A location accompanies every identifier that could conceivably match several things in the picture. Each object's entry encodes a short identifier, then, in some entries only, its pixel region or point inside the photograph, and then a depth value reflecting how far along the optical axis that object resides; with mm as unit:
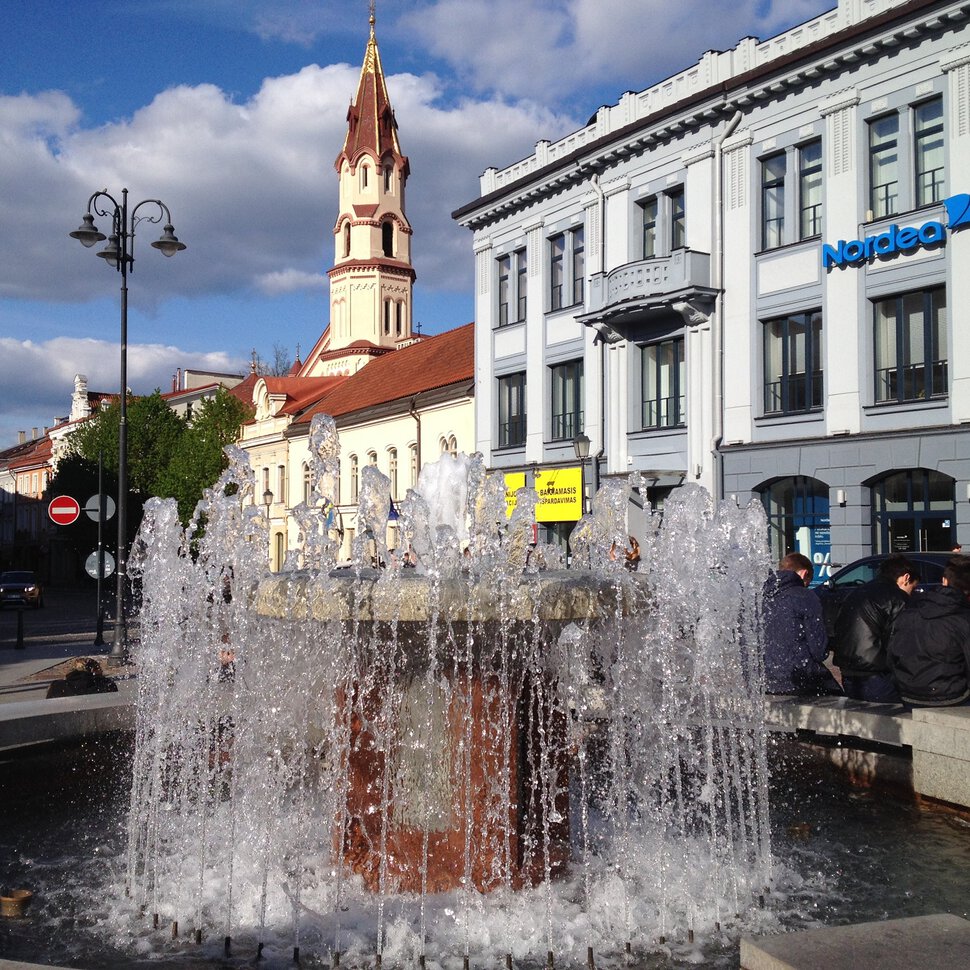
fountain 5180
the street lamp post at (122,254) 19297
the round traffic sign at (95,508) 19719
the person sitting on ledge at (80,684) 10633
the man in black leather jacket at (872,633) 8508
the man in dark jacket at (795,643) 9195
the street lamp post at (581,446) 23000
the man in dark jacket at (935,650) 7293
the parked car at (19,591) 45562
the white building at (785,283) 21406
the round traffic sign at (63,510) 19375
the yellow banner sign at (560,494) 30625
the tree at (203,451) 59406
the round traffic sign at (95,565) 20628
